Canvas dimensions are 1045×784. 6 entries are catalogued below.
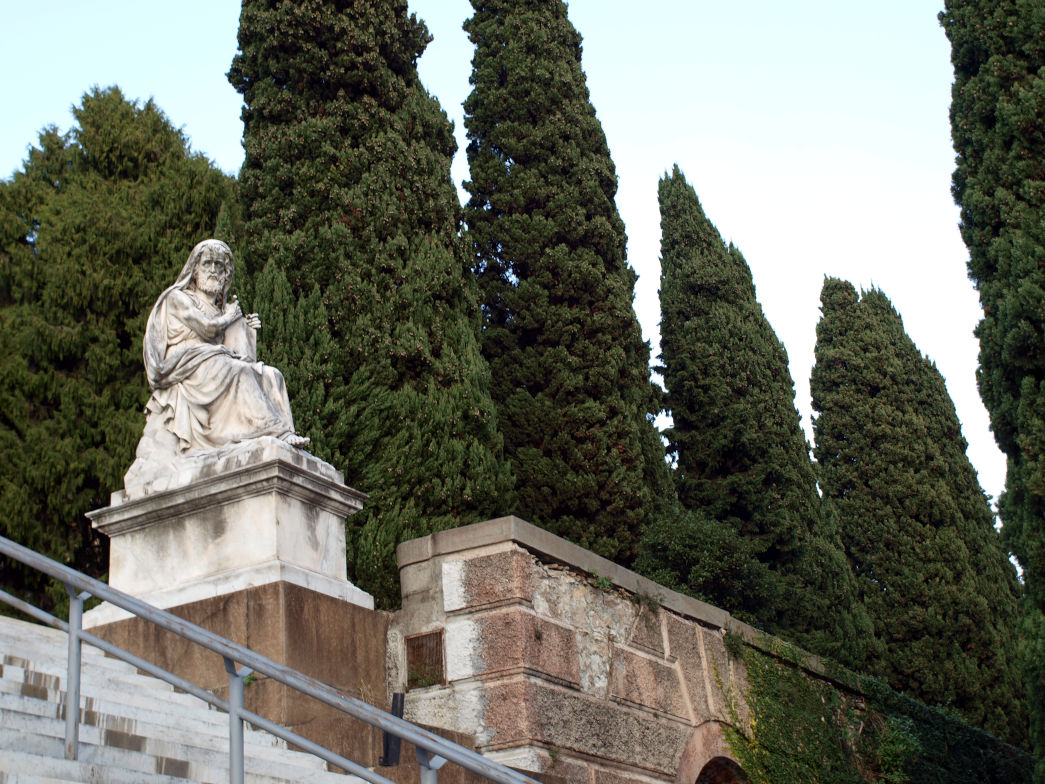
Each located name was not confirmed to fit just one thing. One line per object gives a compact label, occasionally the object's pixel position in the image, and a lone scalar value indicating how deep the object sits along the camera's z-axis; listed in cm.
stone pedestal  613
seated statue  663
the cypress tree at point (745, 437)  1530
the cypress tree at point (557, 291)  1323
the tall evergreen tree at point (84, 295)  1220
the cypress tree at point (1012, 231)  933
